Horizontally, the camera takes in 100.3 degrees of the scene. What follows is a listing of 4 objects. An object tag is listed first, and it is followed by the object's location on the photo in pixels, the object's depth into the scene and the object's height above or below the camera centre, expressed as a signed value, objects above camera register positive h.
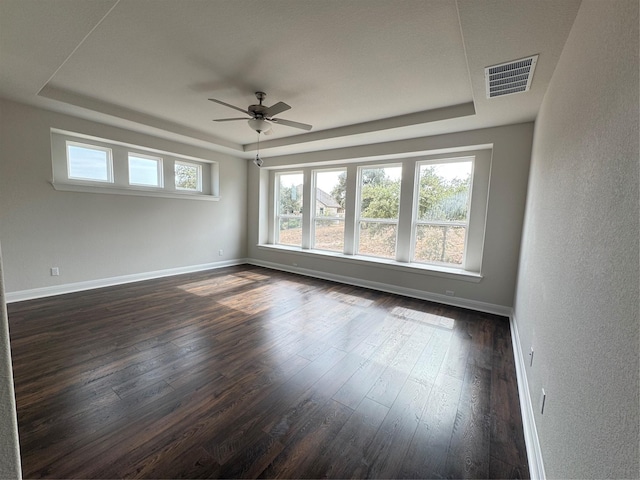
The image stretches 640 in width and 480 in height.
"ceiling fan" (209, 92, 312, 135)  2.94 +1.13
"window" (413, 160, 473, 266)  4.24 +0.15
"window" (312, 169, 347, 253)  5.57 +0.14
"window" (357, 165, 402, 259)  4.88 +0.16
